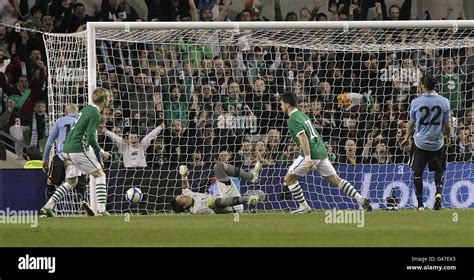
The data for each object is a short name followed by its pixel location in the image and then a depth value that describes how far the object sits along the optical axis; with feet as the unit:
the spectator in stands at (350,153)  80.59
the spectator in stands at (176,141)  80.12
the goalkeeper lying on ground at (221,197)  70.79
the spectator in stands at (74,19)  91.71
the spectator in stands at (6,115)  87.45
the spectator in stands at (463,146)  81.25
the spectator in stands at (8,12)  93.59
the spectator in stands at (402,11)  96.48
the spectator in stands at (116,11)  93.31
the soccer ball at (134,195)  72.74
